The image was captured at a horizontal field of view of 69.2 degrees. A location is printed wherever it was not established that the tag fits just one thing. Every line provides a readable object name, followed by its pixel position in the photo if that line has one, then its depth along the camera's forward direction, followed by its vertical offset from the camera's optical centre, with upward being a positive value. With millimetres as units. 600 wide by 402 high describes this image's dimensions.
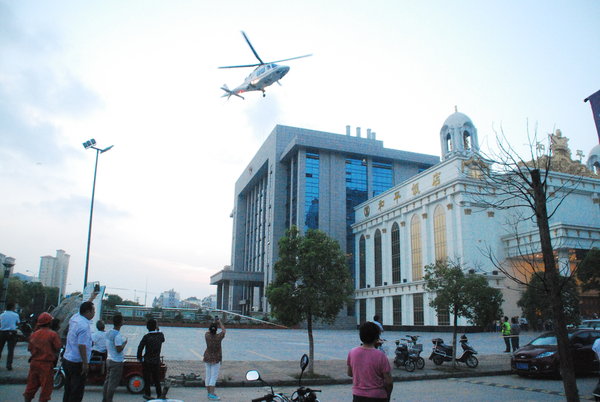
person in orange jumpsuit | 6855 -955
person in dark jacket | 8617 -1091
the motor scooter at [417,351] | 14844 -1597
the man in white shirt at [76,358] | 6688 -881
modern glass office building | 63688 +18393
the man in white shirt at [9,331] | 11977 -855
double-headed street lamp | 24141 +6349
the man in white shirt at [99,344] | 9742 -965
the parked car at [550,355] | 12625 -1477
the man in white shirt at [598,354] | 8684 -953
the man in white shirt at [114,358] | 7871 -1059
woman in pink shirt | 4316 -667
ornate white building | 39000 +7015
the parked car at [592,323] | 21575 -936
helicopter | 33312 +17164
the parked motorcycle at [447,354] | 15195 -1784
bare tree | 6492 +617
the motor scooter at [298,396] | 4588 -984
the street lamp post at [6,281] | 20830 +858
